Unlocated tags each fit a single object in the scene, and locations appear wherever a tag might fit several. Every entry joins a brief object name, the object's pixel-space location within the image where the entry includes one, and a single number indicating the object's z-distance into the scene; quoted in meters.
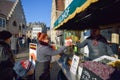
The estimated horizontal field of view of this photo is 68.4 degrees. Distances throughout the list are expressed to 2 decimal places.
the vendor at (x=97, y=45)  2.14
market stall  1.37
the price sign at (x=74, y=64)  1.86
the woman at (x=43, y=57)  2.31
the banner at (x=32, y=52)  3.30
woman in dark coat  1.92
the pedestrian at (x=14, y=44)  6.93
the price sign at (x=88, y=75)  1.36
